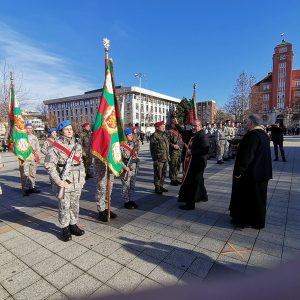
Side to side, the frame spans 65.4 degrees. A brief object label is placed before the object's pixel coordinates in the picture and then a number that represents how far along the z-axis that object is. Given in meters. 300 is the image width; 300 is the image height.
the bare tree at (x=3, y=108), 25.44
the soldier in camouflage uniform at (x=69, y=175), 3.93
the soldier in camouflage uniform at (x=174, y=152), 7.79
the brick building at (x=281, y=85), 68.75
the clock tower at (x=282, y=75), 68.62
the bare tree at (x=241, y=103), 29.14
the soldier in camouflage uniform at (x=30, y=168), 7.14
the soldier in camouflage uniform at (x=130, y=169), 5.47
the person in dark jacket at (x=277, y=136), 12.04
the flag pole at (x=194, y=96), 8.83
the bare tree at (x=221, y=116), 46.78
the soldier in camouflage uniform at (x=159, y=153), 6.77
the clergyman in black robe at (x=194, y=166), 5.39
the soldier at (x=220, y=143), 12.13
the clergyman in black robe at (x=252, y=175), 4.12
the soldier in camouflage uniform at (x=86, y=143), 9.31
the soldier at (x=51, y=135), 7.67
